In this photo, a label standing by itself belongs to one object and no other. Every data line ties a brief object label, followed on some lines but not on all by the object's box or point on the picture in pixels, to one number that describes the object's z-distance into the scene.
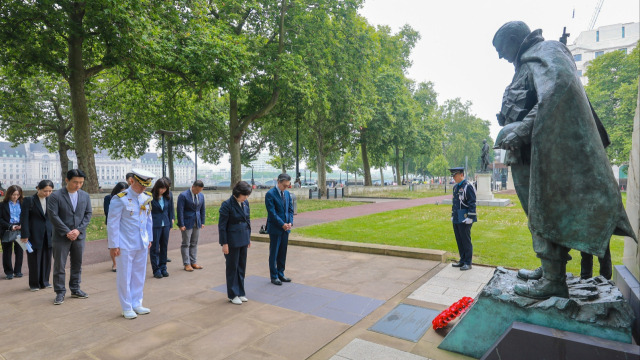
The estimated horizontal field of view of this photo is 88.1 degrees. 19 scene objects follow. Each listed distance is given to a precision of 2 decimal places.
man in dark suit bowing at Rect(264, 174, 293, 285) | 5.61
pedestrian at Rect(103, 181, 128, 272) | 6.05
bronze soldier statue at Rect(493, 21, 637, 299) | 2.56
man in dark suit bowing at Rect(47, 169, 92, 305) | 4.96
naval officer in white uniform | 4.32
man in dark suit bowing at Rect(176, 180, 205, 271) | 6.80
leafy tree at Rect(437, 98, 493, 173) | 70.39
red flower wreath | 3.67
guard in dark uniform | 6.32
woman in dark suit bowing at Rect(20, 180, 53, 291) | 5.56
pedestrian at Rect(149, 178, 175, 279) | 6.36
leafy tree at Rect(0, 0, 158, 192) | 11.09
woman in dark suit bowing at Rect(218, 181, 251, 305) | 4.79
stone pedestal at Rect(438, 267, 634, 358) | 2.53
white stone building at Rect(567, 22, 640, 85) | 62.38
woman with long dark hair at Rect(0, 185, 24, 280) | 6.26
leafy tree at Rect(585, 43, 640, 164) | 28.62
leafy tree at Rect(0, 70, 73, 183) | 22.04
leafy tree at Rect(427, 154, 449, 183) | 58.62
